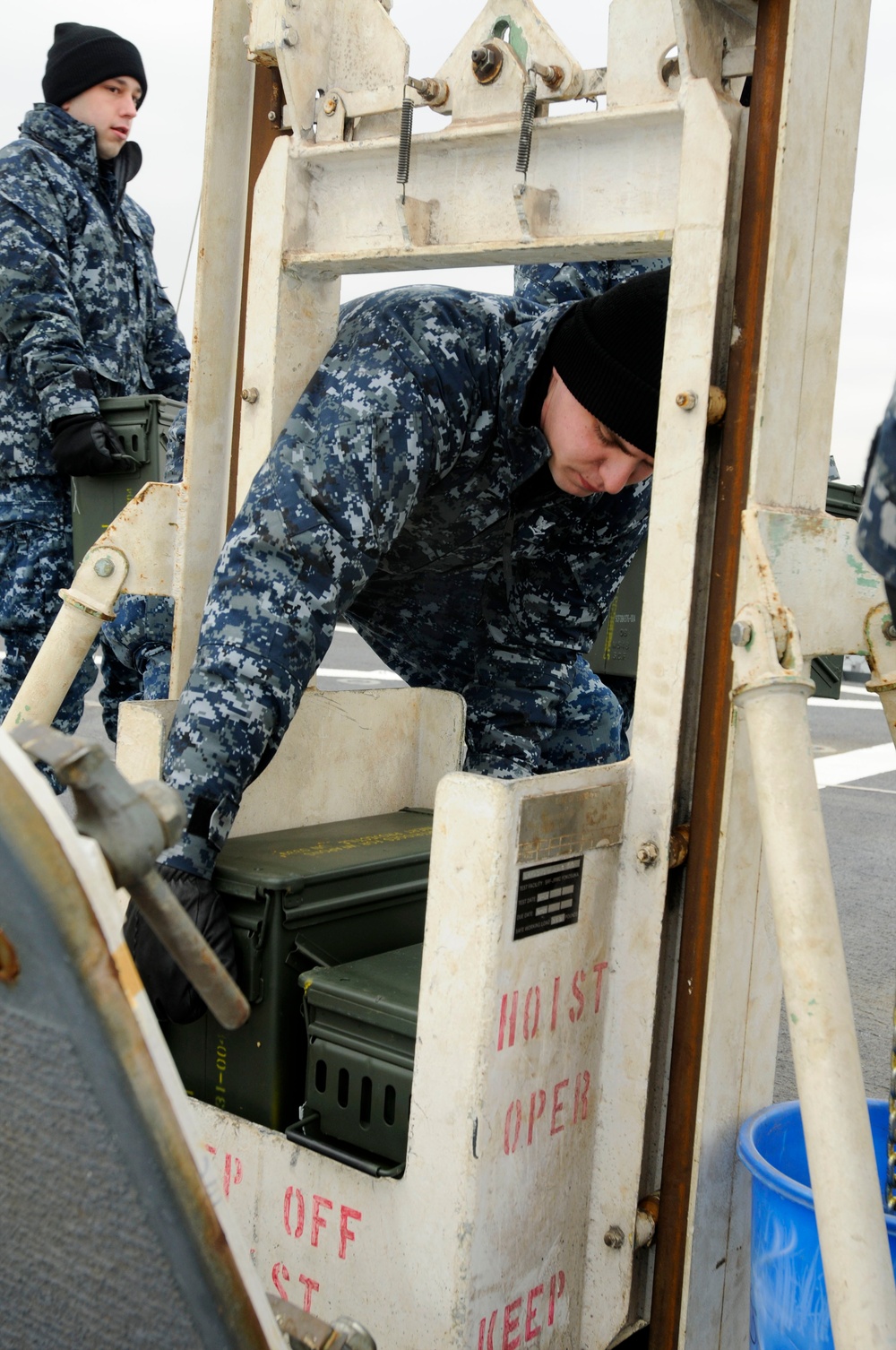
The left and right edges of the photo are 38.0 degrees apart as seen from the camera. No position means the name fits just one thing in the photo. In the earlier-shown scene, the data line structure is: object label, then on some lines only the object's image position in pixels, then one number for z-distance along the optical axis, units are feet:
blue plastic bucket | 4.32
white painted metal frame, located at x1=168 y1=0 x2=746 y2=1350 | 4.67
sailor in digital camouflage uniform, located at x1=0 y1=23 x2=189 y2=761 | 10.89
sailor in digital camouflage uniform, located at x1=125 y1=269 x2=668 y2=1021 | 5.62
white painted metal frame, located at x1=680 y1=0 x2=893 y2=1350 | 4.62
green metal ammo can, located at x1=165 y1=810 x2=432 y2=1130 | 5.76
